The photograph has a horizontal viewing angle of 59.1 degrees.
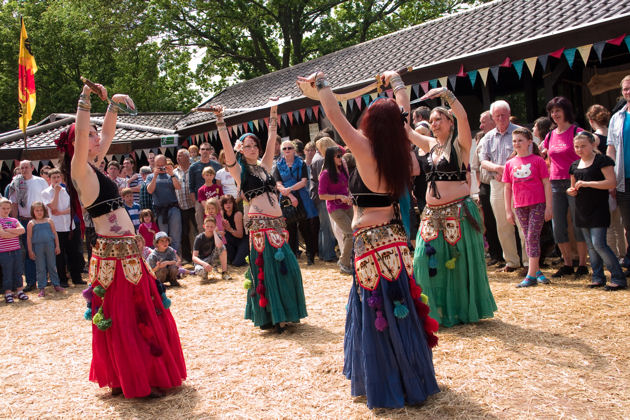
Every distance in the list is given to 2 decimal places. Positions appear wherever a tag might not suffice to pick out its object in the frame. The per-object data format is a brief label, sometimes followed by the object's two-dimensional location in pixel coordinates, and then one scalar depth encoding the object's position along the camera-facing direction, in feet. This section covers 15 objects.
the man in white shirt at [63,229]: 30.60
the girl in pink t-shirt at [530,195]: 20.52
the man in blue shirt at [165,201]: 33.68
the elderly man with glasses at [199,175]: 34.22
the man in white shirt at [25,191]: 31.99
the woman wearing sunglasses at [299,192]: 30.40
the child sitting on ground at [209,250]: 29.37
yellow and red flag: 34.35
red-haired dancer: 10.96
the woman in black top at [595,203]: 19.22
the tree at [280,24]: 93.81
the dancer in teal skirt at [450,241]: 16.01
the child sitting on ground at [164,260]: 27.94
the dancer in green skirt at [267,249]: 17.44
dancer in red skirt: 12.73
